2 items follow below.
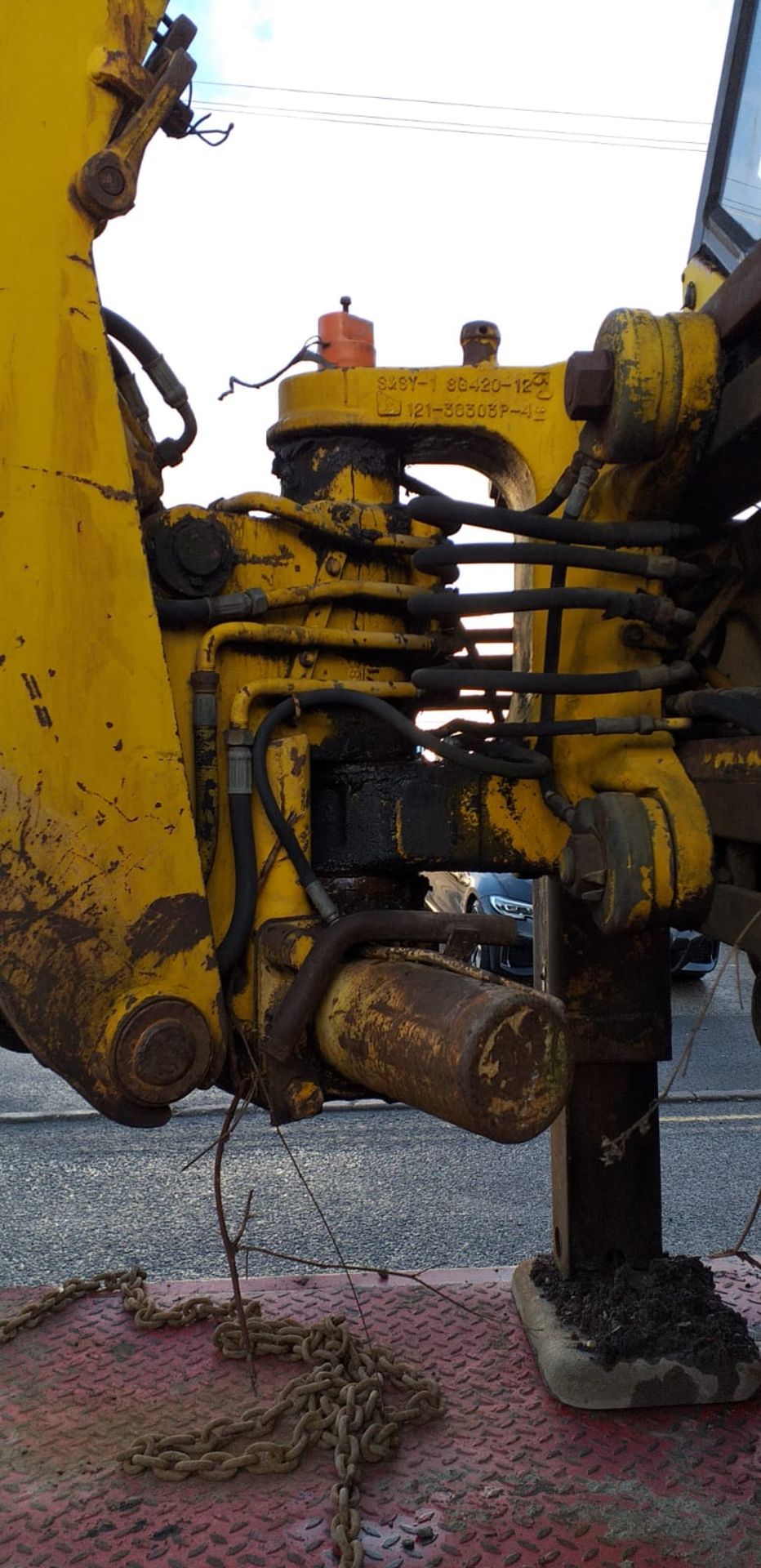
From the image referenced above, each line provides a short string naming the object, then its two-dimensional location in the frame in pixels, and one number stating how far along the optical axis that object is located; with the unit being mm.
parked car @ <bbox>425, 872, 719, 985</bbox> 7082
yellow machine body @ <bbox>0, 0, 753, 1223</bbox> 1664
